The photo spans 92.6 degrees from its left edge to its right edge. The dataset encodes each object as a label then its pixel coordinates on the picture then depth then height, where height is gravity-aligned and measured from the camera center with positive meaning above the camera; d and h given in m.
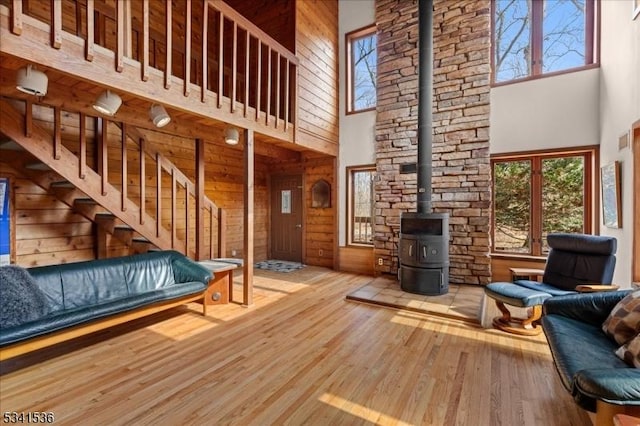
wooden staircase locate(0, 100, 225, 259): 2.86 +0.32
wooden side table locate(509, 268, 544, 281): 3.42 -0.67
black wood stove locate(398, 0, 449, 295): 4.14 -0.14
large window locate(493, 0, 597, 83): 4.06 +2.50
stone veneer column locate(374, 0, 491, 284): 4.62 +1.43
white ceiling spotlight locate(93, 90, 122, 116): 2.66 +0.97
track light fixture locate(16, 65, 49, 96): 2.11 +0.93
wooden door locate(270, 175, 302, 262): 6.63 -0.09
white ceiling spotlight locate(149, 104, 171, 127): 3.12 +1.01
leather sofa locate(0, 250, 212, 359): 2.17 -0.76
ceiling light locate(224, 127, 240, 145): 4.04 +1.04
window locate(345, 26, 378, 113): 5.74 +2.78
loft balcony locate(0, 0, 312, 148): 2.03 +1.21
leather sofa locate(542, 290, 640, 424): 1.30 -0.77
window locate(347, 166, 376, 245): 5.78 +0.19
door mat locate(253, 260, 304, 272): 5.93 -1.06
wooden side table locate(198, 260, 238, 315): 3.79 -0.89
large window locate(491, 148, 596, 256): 4.11 +0.24
